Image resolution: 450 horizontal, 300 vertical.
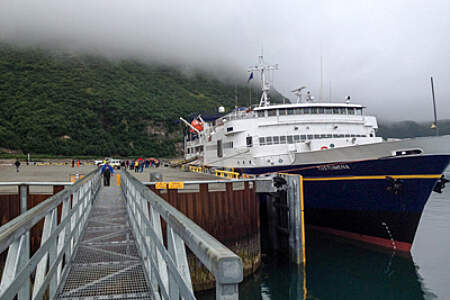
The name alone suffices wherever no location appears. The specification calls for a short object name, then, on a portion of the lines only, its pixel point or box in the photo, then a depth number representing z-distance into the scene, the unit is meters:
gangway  1.79
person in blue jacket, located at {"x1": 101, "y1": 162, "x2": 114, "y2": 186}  19.41
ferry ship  13.88
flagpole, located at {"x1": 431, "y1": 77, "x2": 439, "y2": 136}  13.74
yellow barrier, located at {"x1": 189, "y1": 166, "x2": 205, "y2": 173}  29.85
